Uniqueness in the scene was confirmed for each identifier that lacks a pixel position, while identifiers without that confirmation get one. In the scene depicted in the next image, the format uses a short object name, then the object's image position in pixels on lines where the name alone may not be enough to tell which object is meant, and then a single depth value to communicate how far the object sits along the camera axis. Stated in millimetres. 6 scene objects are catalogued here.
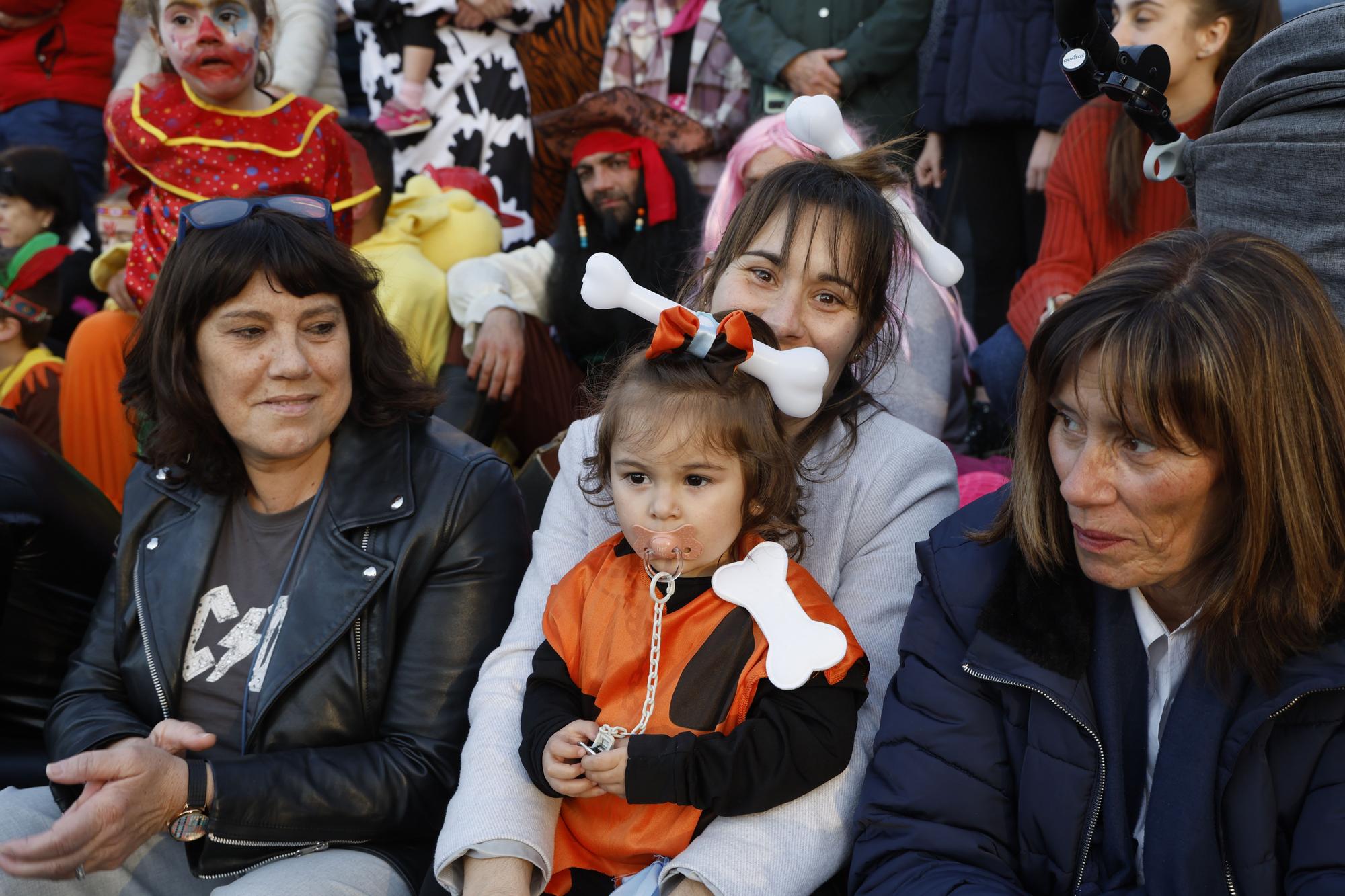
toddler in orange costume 1943
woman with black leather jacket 2311
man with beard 4262
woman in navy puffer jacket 1719
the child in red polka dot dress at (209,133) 4012
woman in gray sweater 2023
